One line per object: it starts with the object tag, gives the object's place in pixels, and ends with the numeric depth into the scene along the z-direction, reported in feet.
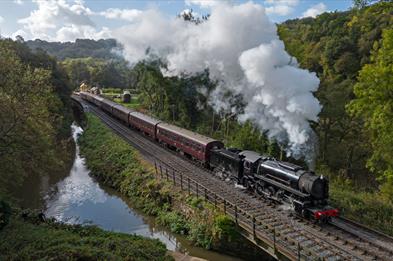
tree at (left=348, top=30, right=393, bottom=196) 58.13
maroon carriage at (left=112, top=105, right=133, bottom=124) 135.86
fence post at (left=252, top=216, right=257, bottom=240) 42.63
